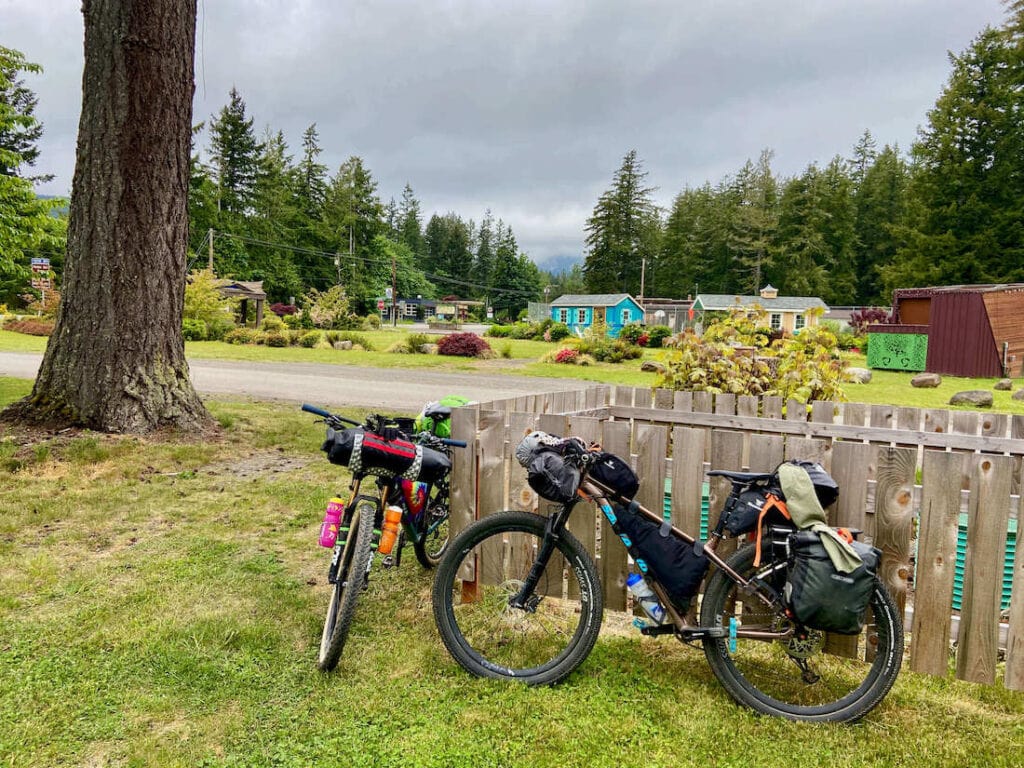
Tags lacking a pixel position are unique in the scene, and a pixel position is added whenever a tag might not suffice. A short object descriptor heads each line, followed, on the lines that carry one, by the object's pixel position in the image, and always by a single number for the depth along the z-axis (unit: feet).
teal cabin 169.25
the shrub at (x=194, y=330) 90.12
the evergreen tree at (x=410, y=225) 341.00
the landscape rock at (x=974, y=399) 42.86
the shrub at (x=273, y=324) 103.65
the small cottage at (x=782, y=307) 150.10
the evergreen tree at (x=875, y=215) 206.08
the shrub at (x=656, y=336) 98.55
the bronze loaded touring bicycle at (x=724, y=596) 7.97
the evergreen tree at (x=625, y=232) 235.61
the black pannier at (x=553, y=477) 8.94
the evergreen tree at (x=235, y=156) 182.39
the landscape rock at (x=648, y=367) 66.06
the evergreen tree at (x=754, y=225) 210.38
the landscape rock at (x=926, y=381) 56.29
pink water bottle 9.89
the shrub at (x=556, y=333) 116.16
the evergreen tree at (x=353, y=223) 207.82
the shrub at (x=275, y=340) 86.74
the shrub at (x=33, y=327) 91.91
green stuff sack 12.80
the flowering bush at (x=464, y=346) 75.82
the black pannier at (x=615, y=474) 9.14
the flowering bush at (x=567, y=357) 72.43
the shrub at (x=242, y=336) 89.04
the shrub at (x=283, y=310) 174.40
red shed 66.13
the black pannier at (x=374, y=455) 9.66
